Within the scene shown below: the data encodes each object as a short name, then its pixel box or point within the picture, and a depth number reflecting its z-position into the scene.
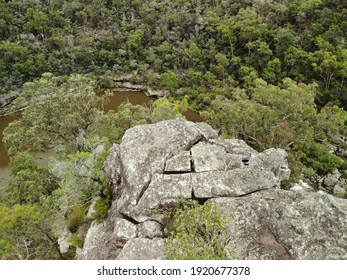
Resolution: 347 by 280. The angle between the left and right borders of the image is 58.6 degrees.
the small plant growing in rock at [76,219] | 13.51
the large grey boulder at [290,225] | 9.00
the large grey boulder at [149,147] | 11.53
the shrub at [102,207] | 12.47
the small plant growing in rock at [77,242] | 12.60
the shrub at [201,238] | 7.71
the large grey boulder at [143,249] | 9.50
